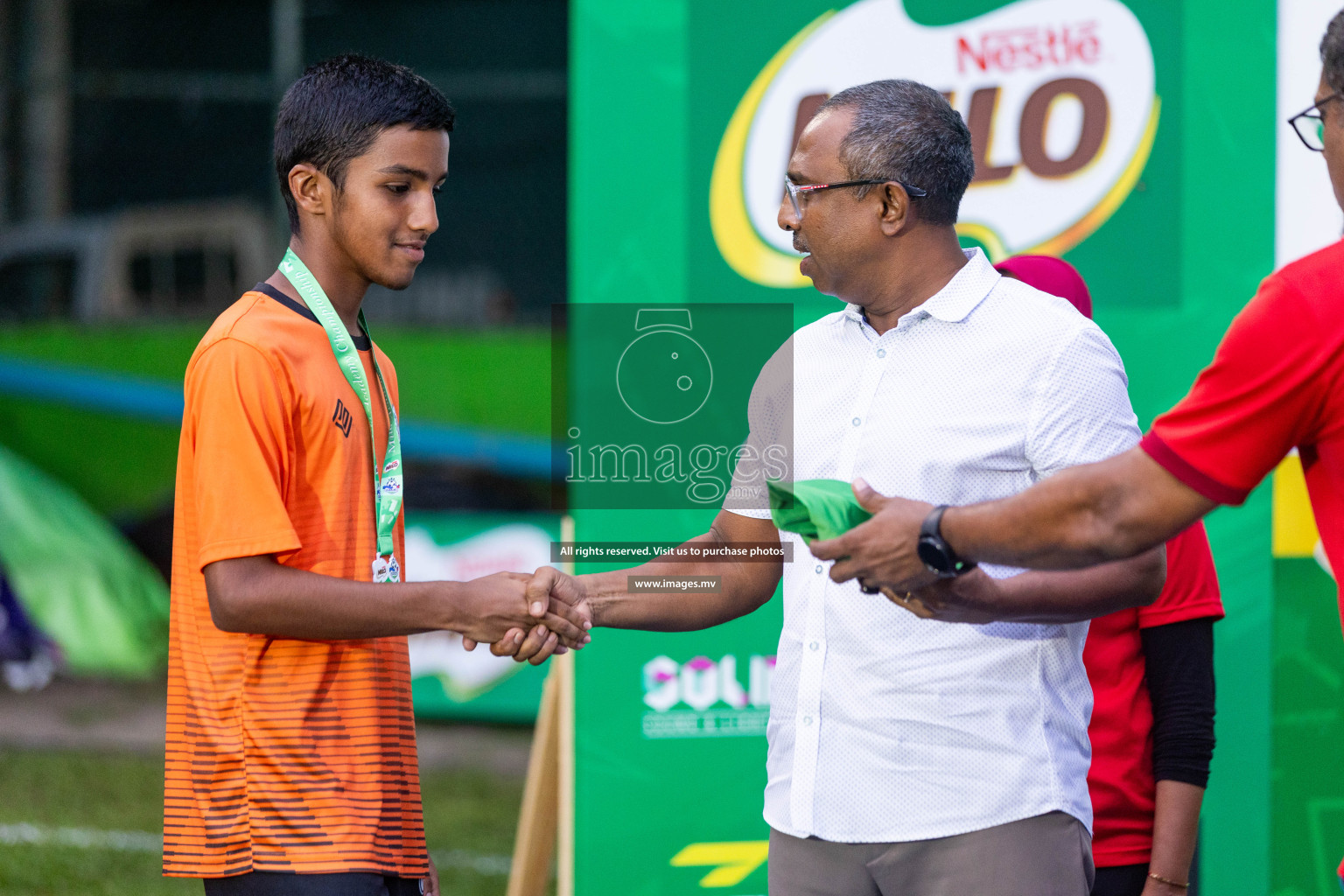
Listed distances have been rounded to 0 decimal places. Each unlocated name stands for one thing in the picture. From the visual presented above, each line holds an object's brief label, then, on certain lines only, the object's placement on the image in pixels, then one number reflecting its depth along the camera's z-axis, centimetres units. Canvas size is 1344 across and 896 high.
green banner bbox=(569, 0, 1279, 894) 707
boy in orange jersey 404
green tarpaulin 1652
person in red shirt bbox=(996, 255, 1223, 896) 512
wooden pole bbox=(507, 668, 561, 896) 752
